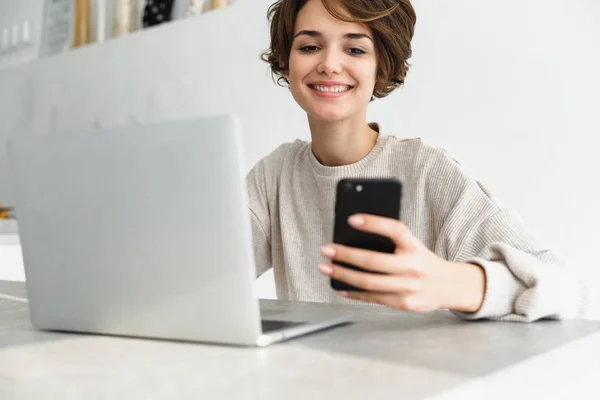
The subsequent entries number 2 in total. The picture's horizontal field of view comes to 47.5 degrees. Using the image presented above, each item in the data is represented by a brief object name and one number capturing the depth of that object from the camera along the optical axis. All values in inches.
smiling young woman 45.8
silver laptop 26.7
